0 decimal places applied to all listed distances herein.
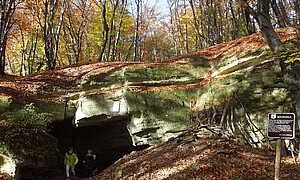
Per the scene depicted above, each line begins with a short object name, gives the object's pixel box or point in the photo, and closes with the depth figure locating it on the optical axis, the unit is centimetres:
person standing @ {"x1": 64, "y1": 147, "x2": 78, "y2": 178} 1011
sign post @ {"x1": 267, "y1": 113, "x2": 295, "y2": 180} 466
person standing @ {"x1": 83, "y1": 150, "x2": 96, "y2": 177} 1064
